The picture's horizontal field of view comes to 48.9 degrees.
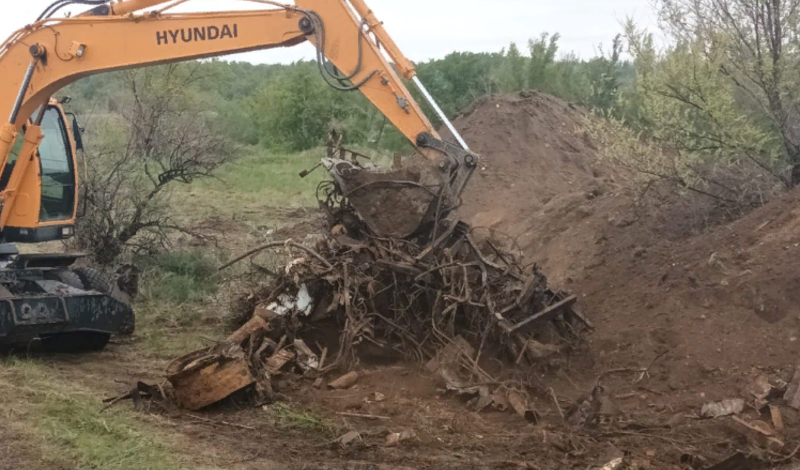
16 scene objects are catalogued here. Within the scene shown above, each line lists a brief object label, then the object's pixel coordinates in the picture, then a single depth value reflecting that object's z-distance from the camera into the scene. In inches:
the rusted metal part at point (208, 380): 257.4
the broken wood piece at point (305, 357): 289.4
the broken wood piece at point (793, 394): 237.5
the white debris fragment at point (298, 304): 305.0
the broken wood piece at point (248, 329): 295.9
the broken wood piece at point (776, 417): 228.4
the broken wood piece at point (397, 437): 228.2
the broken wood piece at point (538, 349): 278.2
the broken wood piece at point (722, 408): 237.8
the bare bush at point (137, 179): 450.3
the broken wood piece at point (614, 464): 207.9
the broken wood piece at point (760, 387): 245.3
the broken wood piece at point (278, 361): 282.1
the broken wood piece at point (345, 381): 277.0
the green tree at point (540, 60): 817.5
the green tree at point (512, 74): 816.3
